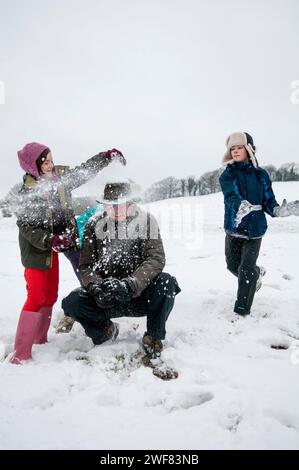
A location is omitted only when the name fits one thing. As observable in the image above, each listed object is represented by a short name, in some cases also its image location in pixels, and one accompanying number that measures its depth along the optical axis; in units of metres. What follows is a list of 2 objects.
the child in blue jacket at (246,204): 4.07
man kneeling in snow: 3.27
